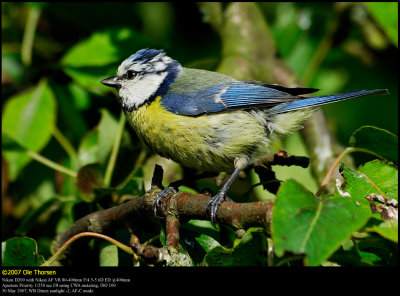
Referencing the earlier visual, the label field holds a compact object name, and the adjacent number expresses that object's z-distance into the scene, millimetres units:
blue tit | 4551
